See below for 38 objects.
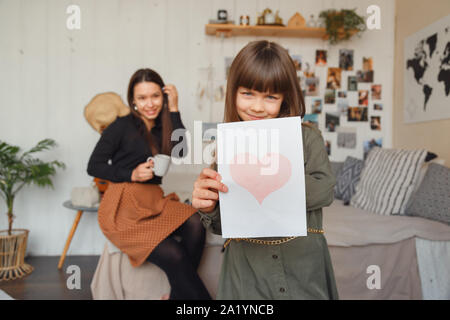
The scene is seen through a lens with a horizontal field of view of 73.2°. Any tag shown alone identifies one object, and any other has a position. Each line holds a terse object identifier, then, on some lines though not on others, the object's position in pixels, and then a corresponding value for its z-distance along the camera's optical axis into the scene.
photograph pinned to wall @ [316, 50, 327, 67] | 2.67
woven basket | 2.06
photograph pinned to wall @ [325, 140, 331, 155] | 2.71
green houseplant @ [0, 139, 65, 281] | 2.07
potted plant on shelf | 2.39
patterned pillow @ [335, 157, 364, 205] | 2.21
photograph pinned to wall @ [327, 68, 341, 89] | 2.69
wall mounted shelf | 2.46
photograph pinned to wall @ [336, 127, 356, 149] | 2.71
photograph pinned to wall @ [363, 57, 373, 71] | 2.70
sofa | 1.46
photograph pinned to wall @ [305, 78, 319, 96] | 2.68
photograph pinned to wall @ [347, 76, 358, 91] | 2.69
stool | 2.20
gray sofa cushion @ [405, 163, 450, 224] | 1.60
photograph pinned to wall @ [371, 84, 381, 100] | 2.71
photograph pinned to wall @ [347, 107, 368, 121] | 2.71
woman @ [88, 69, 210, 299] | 1.33
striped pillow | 1.81
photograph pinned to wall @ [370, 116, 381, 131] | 2.72
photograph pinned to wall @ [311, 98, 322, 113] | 2.70
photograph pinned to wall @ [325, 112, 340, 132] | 2.71
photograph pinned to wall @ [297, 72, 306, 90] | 2.67
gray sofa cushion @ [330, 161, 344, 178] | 2.42
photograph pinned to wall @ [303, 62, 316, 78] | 2.67
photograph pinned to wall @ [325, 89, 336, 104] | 2.69
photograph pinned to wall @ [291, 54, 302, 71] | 2.66
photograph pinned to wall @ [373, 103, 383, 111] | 2.72
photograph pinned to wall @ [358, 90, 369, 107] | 2.71
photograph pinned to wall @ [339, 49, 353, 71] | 2.69
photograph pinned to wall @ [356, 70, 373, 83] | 2.70
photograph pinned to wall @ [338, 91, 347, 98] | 2.70
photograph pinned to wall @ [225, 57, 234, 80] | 2.63
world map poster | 2.04
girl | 0.79
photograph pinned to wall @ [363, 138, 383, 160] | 2.73
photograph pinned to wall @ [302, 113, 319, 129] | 2.69
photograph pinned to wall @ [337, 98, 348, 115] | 2.71
